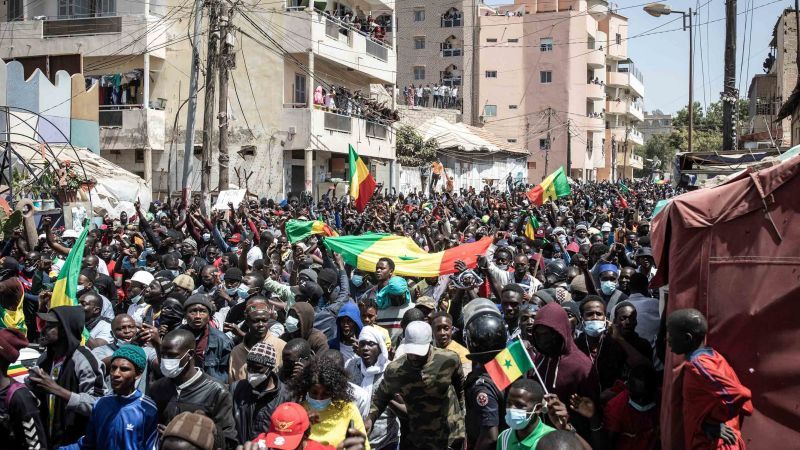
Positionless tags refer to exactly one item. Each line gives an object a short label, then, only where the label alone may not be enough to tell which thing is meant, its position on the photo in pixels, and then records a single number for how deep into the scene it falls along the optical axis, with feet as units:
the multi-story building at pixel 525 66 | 202.08
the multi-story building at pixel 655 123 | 457.27
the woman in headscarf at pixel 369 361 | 19.39
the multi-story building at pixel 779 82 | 93.33
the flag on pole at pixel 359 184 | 59.21
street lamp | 66.94
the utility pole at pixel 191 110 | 63.10
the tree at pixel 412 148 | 134.51
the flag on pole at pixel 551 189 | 65.72
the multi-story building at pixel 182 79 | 97.71
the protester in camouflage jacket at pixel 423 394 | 17.34
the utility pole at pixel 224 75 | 58.08
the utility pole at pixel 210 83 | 58.18
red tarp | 15.15
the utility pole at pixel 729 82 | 58.44
